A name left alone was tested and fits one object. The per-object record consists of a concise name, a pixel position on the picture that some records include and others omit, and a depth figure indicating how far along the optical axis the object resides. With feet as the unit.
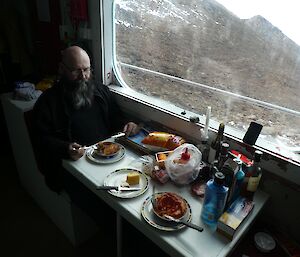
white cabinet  5.12
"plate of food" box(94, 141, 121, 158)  4.19
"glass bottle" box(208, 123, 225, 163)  3.84
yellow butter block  3.57
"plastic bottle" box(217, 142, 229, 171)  3.35
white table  2.71
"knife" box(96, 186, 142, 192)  3.39
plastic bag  3.57
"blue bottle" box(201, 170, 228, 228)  2.80
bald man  4.70
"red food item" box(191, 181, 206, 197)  3.47
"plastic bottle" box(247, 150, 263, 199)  3.29
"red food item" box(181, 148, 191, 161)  3.64
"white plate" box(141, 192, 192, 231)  2.90
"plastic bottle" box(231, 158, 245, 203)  3.13
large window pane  3.87
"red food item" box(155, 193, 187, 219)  3.06
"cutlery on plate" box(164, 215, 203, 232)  2.84
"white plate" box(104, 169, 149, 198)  3.38
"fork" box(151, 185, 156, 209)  3.15
